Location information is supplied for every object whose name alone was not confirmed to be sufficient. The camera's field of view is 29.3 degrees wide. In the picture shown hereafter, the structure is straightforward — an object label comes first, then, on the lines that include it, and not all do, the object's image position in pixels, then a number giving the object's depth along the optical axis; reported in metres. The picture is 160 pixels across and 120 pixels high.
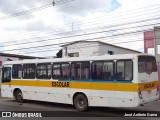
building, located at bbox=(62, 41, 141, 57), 36.84
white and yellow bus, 14.29
